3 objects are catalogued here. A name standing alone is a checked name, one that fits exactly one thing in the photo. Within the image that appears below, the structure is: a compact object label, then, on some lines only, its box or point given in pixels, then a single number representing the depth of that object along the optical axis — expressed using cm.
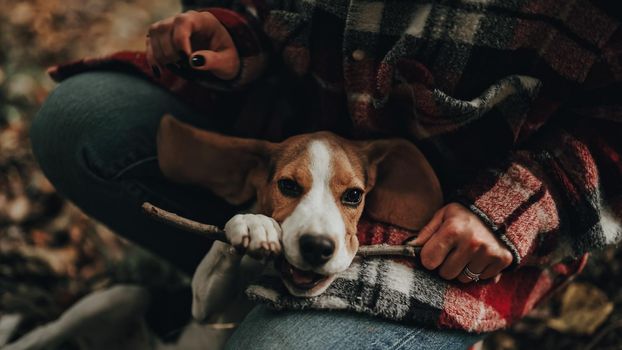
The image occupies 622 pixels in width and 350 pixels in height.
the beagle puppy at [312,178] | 79
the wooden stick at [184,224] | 76
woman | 79
